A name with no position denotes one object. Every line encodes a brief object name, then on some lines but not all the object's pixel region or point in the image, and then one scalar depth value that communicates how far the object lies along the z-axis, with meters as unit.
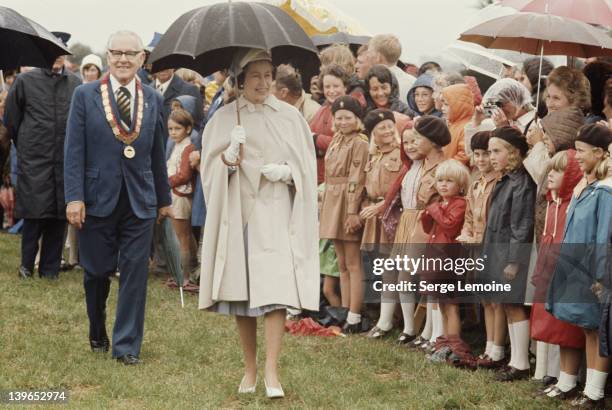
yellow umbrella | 28.86
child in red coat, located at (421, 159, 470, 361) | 17.06
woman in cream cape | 13.95
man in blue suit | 15.90
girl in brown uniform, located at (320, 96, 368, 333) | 19.39
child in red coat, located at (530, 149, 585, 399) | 14.29
